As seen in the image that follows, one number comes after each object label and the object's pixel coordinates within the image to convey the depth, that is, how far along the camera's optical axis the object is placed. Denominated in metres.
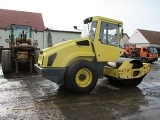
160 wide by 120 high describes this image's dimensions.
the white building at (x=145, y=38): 33.48
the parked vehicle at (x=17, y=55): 7.67
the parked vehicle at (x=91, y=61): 4.67
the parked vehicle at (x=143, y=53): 16.26
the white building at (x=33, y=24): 20.81
